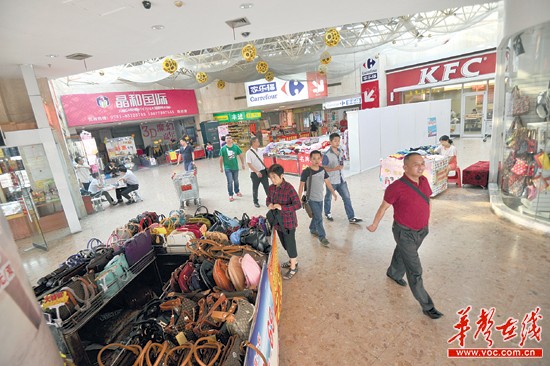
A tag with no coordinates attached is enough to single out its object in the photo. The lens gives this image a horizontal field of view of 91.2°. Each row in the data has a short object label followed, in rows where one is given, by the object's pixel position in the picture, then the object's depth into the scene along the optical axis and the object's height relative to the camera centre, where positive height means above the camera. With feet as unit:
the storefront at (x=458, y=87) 40.57 +2.97
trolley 23.57 -4.30
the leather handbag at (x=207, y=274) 7.82 -4.04
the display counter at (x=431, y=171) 19.15 -4.52
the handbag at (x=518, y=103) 14.79 -0.42
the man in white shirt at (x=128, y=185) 27.33 -4.21
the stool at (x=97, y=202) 27.87 -5.67
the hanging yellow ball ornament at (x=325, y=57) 31.94 +7.21
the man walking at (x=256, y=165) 20.56 -2.84
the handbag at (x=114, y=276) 8.50 -4.22
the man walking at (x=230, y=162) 22.81 -2.66
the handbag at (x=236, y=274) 7.63 -4.03
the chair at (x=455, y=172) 21.26 -5.35
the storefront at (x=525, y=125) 13.47 -1.64
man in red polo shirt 8.59 -3.37
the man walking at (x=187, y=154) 26.55 -1.71
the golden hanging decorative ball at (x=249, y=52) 23.12 +6.36
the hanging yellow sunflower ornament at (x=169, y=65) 23.70 +6.31
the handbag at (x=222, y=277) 7.63 -4.04
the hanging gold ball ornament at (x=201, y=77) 33.10 +6.91
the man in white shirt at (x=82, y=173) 29.27 -2.60
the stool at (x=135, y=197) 28.84 -5.74
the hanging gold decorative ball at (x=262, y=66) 31.75 +6.99
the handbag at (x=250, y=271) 7.69 -4.07
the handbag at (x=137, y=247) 9.90 -3.89
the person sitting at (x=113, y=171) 38.24 -3.61
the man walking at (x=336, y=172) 15.86 -3.09
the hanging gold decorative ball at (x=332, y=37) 22.25 +6.51
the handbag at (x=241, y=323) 5.89 -4.16
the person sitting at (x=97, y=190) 27.76 -4.34
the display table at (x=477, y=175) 20.11 -5.48
